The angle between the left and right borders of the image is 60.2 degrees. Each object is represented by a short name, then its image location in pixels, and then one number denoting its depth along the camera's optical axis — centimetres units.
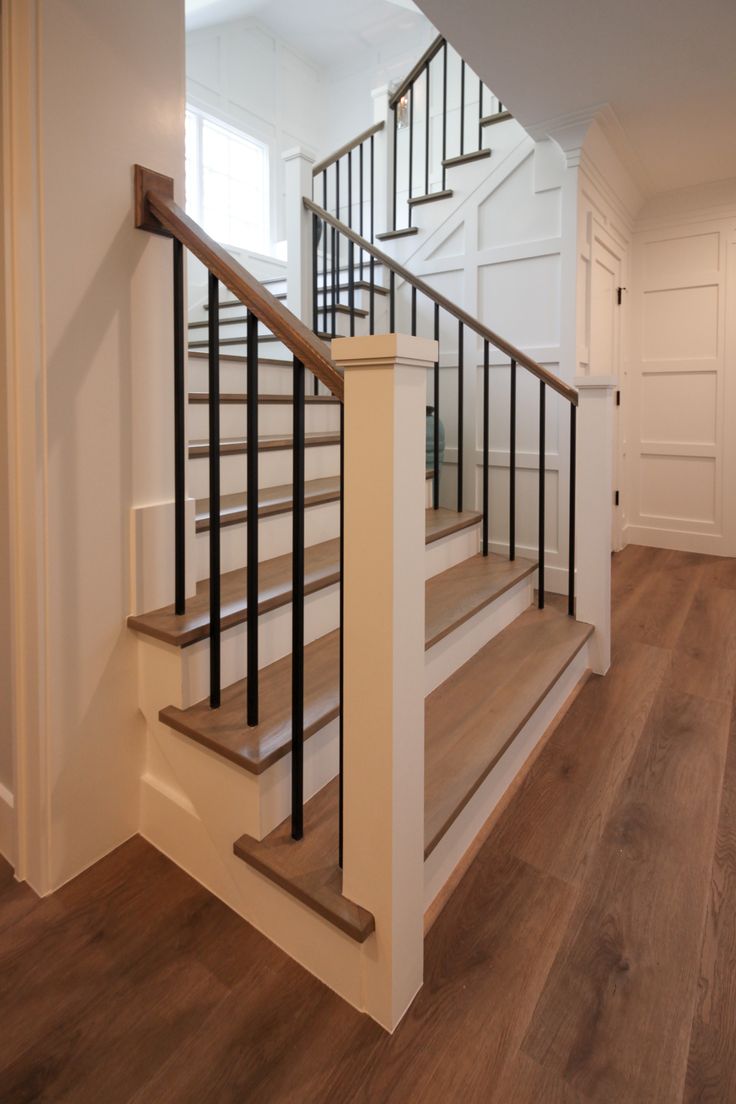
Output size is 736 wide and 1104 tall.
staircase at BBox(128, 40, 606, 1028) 115
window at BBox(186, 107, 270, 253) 491
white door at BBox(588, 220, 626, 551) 354
